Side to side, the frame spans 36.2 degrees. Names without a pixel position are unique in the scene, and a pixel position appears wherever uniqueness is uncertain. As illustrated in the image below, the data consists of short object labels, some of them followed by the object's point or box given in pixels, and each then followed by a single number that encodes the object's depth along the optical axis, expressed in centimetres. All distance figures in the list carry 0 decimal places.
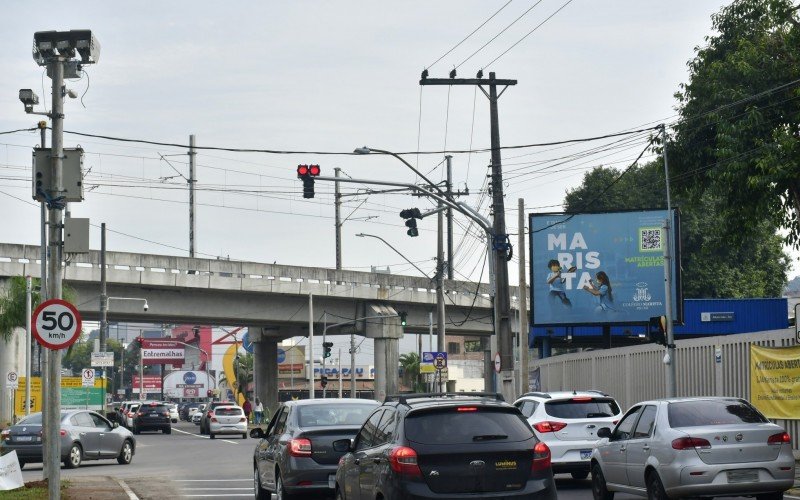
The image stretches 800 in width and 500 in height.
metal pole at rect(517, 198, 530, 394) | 3394
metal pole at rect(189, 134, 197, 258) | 7494
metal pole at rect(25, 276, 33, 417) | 4791
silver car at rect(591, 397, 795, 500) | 1508
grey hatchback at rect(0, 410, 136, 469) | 3062
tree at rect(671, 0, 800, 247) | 2941
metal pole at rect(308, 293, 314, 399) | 5988
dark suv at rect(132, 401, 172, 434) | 6128
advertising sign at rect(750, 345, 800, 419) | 2433
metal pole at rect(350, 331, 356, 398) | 7051
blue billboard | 4338
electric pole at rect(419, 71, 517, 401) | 2927
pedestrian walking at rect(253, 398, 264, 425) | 6681
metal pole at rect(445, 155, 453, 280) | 6850
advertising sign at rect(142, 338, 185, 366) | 16225
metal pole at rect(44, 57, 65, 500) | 1628
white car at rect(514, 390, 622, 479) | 2080
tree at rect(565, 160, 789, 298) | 7075
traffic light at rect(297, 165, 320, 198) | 2806
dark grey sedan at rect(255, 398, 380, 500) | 1678
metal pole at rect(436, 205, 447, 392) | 4594
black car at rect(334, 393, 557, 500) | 1132
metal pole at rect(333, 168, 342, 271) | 7781
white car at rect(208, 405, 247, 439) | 5344
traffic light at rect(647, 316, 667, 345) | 2944
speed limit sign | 1577
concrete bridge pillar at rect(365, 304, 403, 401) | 6462
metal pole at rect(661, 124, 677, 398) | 2958
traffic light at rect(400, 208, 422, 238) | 3562
